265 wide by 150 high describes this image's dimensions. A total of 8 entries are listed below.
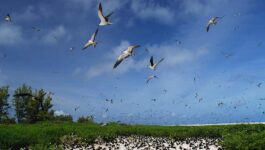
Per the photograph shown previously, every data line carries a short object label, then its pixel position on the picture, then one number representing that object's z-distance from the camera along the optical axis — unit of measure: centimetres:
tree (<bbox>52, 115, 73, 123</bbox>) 2545
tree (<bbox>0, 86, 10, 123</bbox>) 2553
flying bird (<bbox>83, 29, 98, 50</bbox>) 843
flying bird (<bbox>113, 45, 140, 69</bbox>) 683
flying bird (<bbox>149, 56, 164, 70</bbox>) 880
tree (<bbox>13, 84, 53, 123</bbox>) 2570
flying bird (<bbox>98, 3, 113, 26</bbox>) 811
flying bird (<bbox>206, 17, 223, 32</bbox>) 1060
